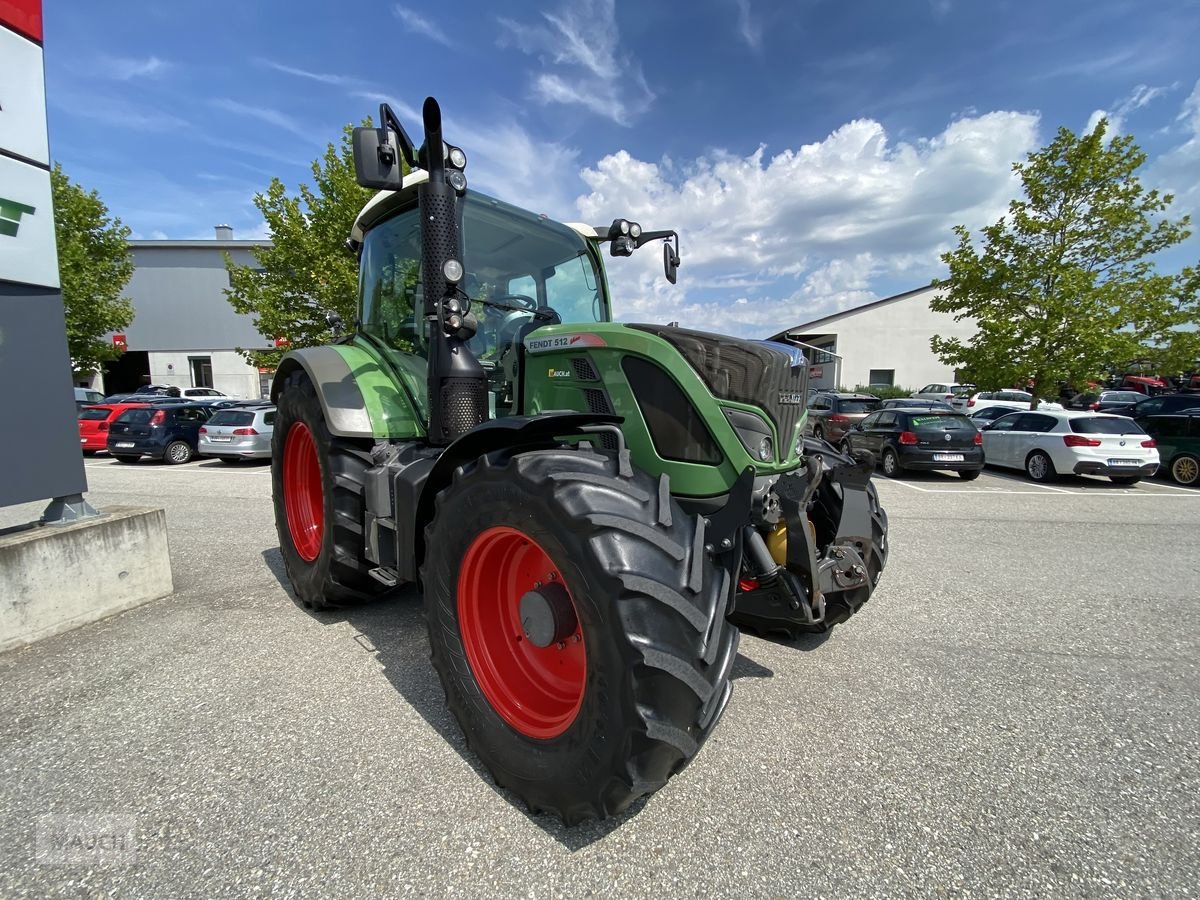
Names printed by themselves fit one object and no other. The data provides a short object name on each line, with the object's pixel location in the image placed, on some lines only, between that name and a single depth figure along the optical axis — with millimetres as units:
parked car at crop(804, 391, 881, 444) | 14289
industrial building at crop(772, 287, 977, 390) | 39188
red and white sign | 3066
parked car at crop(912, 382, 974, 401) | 27966
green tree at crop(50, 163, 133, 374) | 17828
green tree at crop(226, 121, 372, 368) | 14414
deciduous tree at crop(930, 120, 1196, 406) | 11211
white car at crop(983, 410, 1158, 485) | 9492
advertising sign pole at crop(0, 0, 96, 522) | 3107
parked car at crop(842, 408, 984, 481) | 9914
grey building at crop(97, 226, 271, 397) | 35469
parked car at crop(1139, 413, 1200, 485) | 10102
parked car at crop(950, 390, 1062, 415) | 22562
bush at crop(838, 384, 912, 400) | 34397
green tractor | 1688
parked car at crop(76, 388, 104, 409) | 22516
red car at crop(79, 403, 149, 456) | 12906
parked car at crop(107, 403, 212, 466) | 11977
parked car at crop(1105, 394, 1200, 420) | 13117
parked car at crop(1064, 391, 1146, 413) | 19697
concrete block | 3086
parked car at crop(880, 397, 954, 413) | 13977
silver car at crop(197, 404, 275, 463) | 11570
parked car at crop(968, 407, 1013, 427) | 16141
